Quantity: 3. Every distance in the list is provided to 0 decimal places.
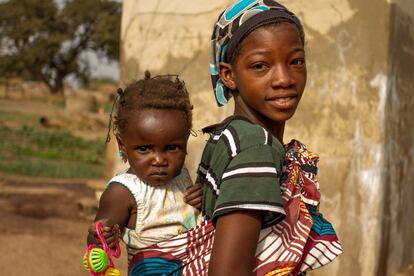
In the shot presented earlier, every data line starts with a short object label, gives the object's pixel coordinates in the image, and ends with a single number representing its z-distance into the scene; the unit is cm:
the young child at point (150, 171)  170
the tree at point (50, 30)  3784
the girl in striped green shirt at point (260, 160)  135
